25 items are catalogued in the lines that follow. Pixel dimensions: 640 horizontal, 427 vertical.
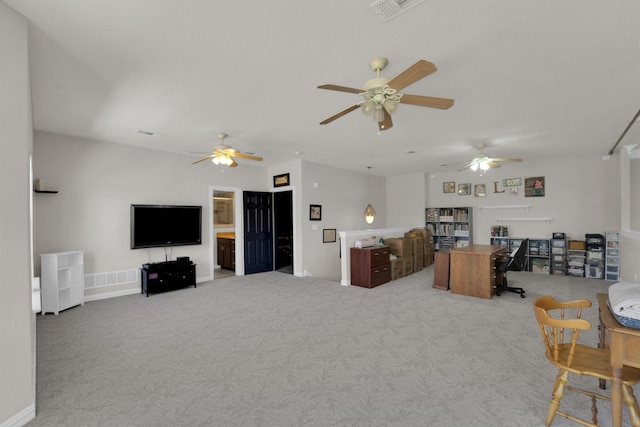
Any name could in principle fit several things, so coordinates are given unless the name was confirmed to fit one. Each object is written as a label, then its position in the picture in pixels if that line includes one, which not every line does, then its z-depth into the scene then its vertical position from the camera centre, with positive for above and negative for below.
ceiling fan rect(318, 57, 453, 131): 2.20 +0.98
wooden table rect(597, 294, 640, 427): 1.51 -0.76
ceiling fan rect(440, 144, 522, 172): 5.37 +0.91
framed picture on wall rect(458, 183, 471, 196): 8.17 +0.60
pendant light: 8.70 -0.07
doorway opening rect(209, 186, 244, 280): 6.86 -0.53
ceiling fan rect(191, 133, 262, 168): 4.57 +0.92
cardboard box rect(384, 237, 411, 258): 6.54 -0.79
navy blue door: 6.95 -0.48
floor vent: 4.88 -1.11
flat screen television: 5.30 -0.22
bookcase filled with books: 8.06 -0.44
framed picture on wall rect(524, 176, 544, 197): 7.13 +0.57
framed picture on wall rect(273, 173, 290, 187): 7.07 +0.81
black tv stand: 5.12 -1.14
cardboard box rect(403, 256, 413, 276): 6.67 -1.28
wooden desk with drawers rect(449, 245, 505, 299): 4.75 -1.03
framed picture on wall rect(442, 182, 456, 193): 8.46 +0.70
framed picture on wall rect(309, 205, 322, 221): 6.98 +0.01
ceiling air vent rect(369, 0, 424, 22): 1.82 +1.31
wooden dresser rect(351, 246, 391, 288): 5.57 -1.08
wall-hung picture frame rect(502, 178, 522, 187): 7.42 +0.72
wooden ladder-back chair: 1.64 -0.94
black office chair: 4.94 -0.97
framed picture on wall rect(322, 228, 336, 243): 7.36 -0.59
